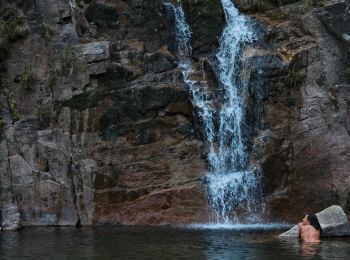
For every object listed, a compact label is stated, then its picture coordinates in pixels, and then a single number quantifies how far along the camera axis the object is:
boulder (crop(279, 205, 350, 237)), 17.05
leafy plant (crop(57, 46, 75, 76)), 23.36
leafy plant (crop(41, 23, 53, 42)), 24.31
